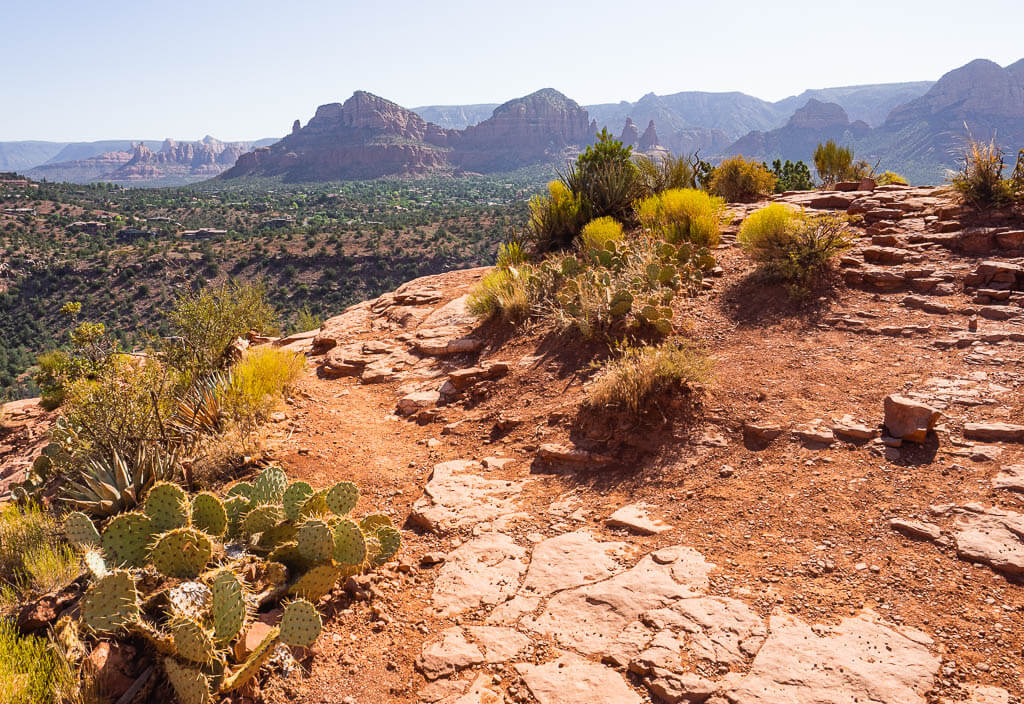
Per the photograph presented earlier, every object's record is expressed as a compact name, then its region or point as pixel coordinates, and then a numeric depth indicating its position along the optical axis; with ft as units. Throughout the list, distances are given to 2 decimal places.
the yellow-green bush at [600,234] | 27.40
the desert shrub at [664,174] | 33.68
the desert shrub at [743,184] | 37.68
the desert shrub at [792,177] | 47.57
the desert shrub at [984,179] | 24.99
